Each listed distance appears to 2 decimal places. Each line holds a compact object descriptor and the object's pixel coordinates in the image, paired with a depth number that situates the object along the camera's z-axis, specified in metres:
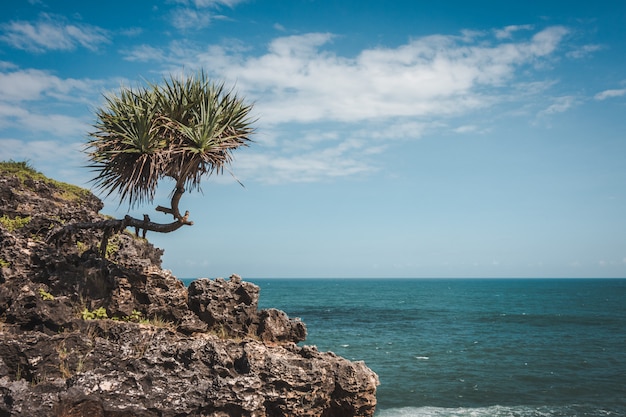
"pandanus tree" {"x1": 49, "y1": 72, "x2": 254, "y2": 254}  12.02
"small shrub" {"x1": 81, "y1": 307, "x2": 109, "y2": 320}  10.99
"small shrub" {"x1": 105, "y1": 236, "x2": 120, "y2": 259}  13.21
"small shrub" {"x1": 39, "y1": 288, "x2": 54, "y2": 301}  10.88
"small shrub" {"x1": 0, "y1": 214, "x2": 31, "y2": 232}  12.78
